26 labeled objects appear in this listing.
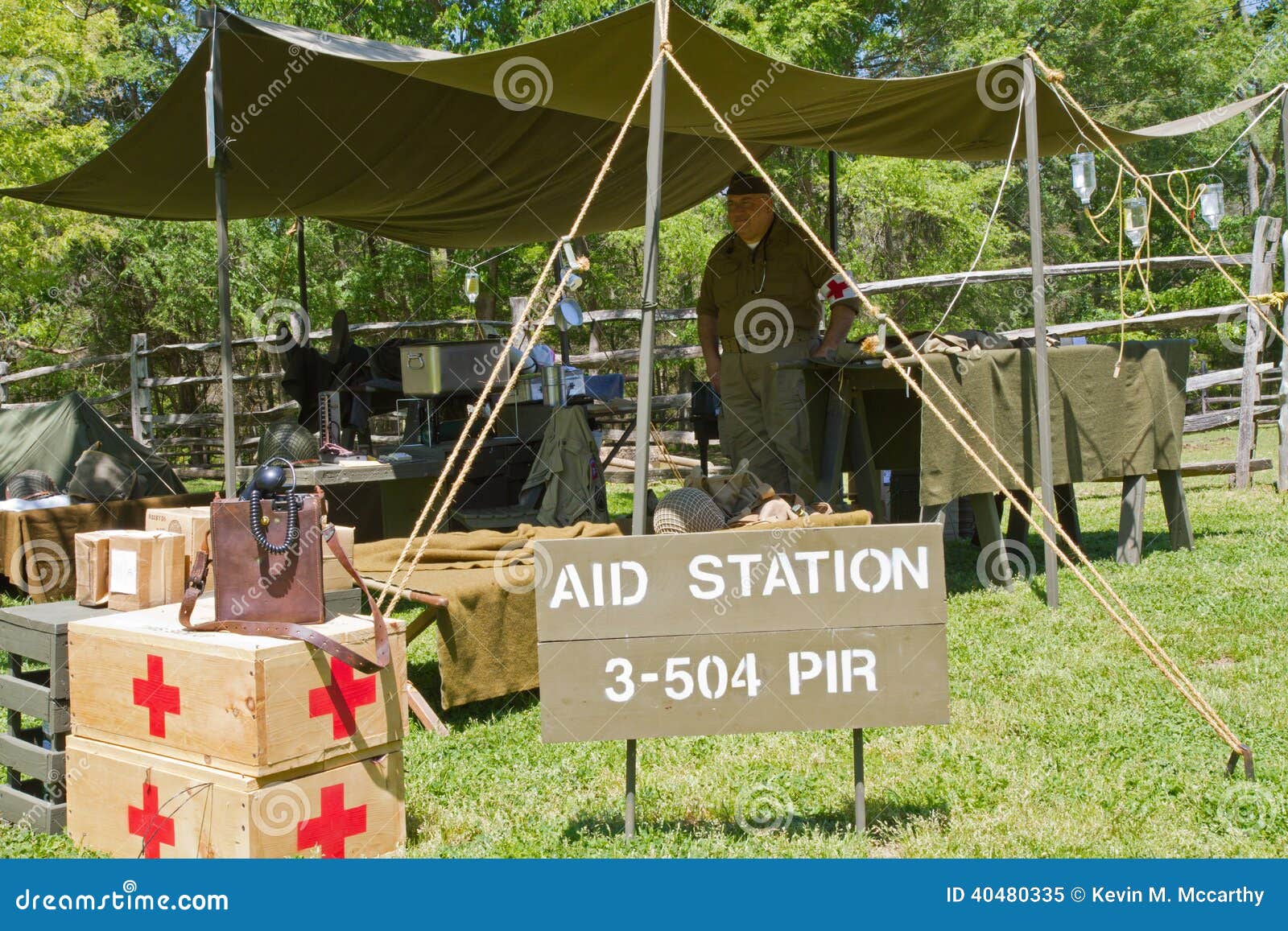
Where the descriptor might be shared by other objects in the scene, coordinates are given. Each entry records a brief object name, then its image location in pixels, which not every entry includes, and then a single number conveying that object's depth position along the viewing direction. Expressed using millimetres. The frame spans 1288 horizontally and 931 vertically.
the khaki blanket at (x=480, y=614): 3955
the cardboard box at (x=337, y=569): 3820
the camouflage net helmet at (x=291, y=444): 5832
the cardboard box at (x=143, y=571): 3193
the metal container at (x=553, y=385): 6566
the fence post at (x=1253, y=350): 8539
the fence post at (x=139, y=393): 12781
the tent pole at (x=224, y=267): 4629
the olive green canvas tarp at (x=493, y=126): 4582
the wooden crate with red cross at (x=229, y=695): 2564
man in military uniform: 5898
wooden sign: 2773
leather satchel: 2799
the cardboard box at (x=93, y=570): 3248
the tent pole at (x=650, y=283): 3365
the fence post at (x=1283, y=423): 8172
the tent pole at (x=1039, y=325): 5230
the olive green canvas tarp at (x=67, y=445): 6645
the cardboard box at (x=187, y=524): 3535
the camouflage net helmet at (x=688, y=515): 4586
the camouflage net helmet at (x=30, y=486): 6238
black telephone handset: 2791
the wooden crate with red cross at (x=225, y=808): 2568
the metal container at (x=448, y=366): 6215
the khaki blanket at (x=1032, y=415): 5254
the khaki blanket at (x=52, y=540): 5902
